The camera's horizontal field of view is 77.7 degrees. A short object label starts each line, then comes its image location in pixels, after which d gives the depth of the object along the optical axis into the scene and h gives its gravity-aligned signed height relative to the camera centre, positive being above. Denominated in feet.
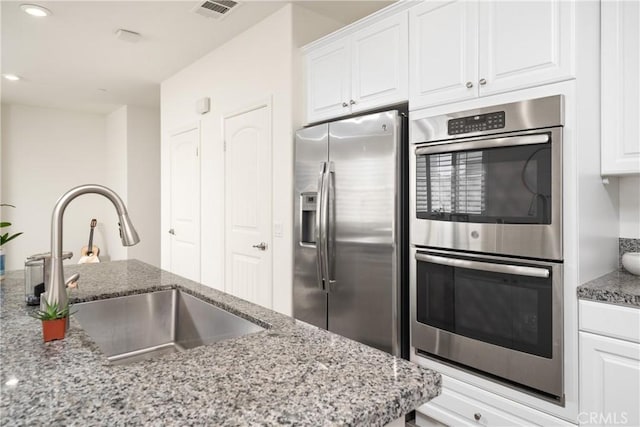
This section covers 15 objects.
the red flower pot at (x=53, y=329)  3.35 -1.01
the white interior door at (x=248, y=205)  9.98 +0.12
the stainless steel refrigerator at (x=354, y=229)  7.02 -0.38
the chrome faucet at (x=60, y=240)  3.50 -0.26
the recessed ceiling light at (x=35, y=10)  9.25 +4.77
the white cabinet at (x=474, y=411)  5.65 -3.06
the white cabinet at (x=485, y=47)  5.29 +2.41
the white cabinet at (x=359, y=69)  7.23 +2.83
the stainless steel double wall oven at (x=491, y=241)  5.32 -0.47
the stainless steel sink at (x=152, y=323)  4.79 -1.44
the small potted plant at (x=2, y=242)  4.98 -0.40
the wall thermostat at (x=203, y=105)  12.39 +3.31
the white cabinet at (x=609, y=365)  4.85 -1.97
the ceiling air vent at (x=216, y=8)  9.13 +4.78
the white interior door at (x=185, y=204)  13.23 +0.23
